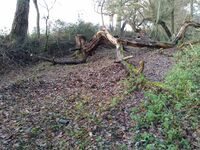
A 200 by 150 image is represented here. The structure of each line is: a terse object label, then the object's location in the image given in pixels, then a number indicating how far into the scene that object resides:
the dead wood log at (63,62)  6.09
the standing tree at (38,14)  7.77
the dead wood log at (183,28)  6.98
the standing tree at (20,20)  6.73
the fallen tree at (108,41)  5.44
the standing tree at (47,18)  7.96
